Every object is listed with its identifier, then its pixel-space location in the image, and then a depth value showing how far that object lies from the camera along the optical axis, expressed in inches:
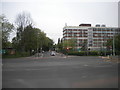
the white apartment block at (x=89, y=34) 2433.6
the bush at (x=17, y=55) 949.5
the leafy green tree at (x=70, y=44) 1641.3
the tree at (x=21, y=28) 1094.6
